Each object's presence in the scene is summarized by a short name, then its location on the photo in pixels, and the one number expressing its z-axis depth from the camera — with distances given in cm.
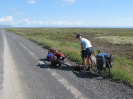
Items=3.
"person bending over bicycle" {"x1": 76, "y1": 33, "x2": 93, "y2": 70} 668
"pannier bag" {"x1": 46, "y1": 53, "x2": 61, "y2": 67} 779
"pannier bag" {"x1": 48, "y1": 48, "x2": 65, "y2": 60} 875
